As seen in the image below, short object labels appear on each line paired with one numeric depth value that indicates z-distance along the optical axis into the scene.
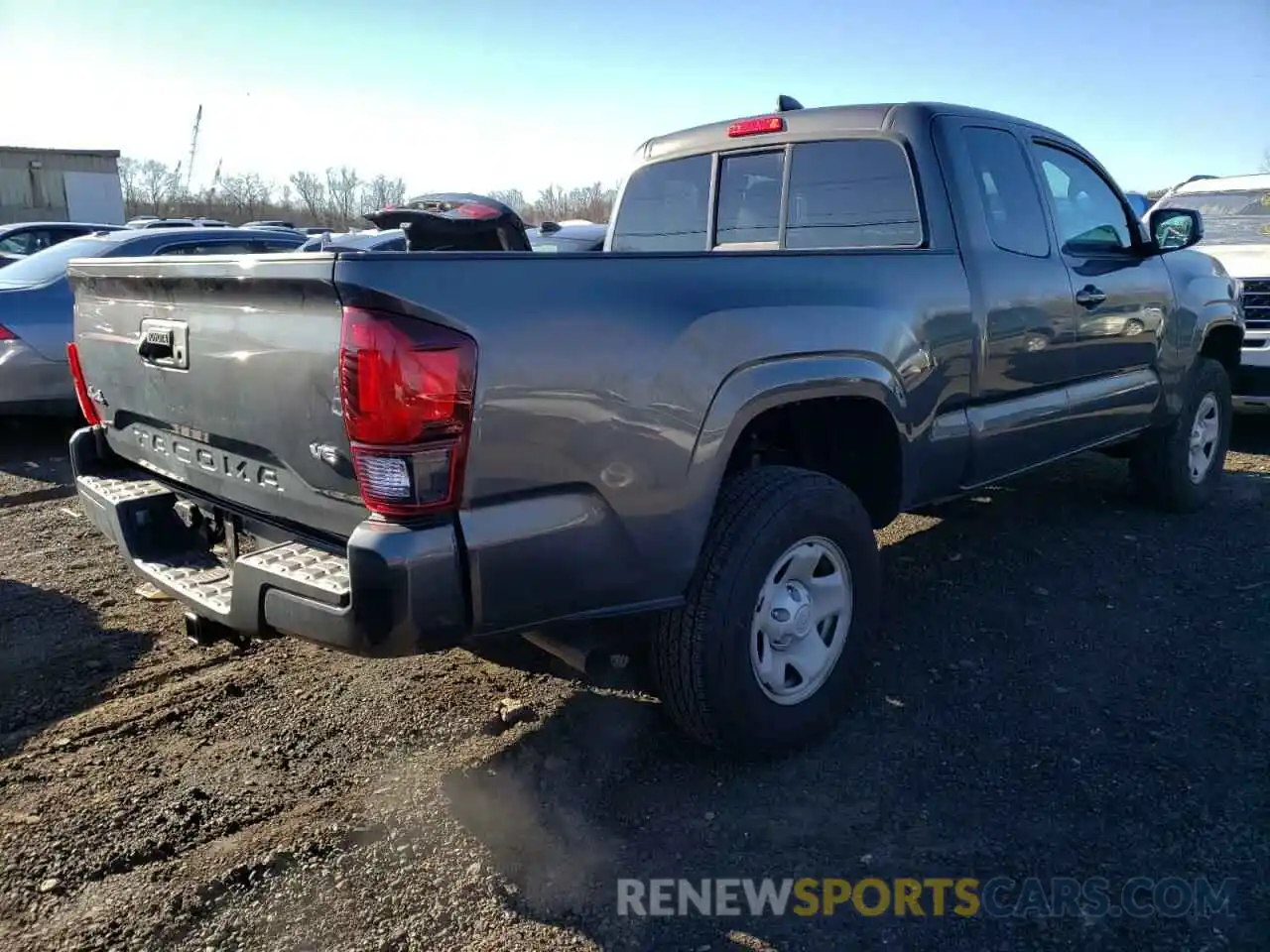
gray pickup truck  2.19
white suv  7.07
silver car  6.48
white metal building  38.62
